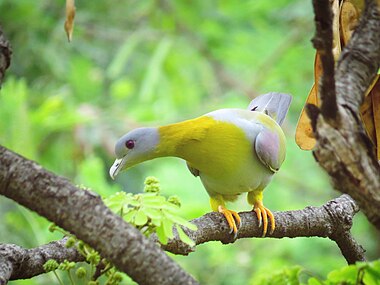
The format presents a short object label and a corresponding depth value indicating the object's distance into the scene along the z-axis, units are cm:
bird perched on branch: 527
